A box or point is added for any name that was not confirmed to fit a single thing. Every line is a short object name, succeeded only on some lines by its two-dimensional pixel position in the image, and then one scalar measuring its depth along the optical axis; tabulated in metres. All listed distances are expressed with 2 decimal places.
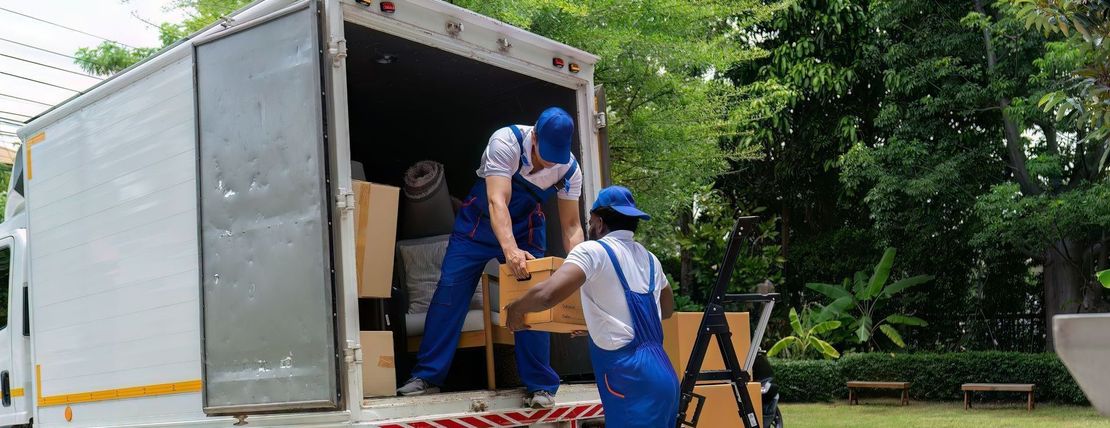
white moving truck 4.79
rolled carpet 6.86
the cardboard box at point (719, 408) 7.00
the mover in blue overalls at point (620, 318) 4.84
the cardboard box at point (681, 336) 6.83
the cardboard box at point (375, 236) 5.25
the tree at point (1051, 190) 15.19
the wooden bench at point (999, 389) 15.20
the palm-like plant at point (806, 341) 18.33
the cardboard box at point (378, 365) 5.09
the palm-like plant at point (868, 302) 18.70
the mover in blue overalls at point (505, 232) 5.57
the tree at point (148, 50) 12.88
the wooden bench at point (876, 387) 16.56
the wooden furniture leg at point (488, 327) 5.84
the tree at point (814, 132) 19.83
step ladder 5.88
